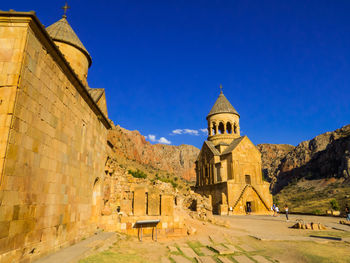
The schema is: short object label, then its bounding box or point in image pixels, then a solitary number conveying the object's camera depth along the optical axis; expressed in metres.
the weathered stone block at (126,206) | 9.35
